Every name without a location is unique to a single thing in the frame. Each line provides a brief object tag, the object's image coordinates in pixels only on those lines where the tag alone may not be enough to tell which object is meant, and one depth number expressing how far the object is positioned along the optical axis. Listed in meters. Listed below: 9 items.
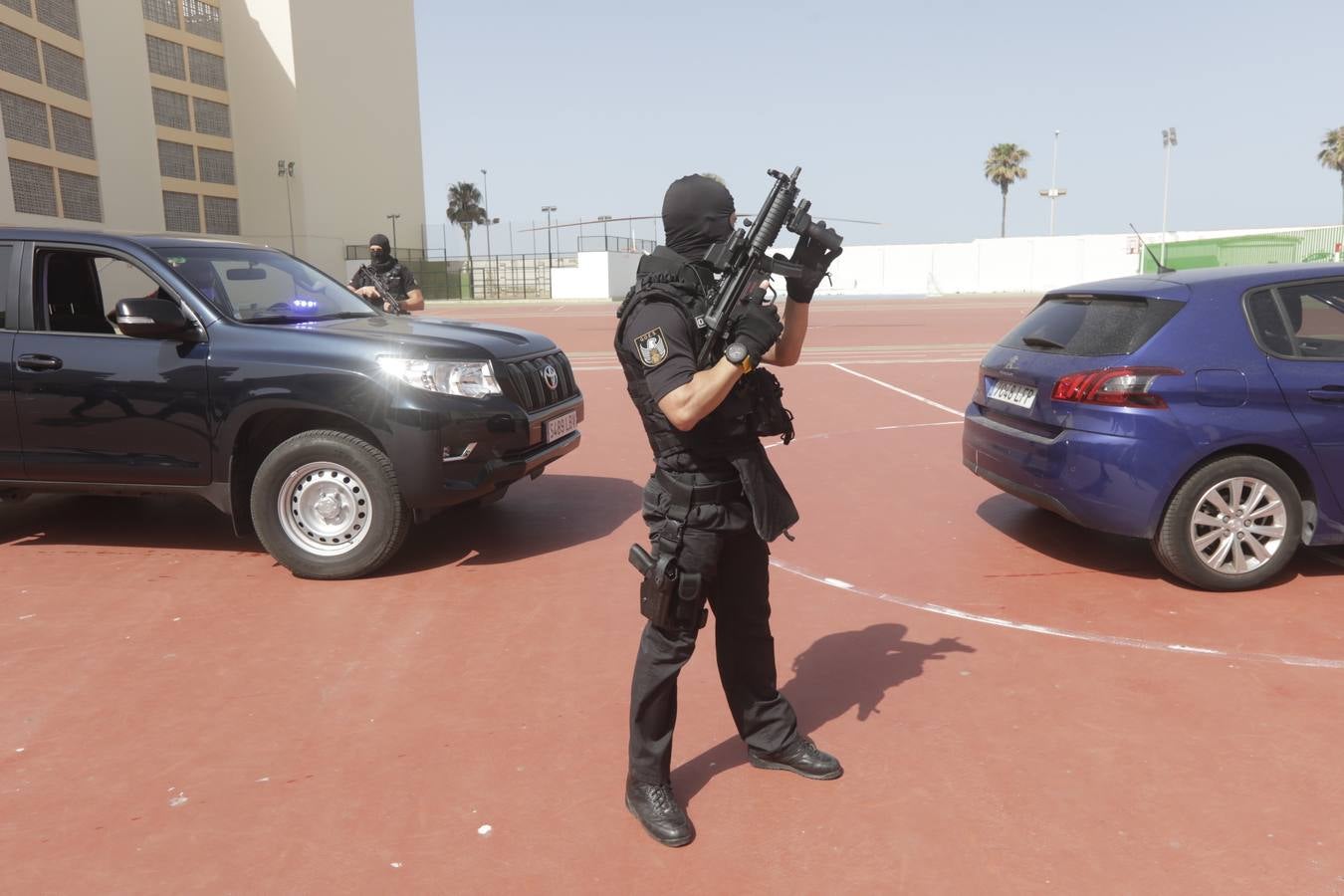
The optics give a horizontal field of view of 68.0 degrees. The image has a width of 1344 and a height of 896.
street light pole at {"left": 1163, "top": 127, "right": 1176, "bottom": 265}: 51.02
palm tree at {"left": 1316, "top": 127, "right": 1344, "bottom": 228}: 64.56
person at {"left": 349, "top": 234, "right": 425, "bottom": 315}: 9.64
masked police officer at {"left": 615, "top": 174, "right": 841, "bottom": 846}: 2.82
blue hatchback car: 4.80
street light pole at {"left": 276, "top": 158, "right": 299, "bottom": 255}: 58.45
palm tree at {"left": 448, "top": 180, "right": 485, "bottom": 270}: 90.25
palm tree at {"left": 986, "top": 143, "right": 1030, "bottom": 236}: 80.06
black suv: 5.25
